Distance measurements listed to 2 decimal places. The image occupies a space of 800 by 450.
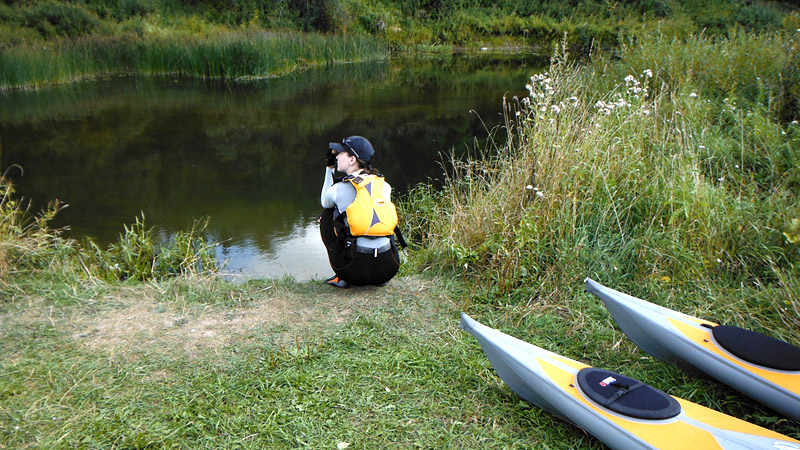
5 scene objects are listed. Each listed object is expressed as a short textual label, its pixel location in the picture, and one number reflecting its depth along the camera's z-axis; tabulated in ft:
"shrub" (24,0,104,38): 51.93
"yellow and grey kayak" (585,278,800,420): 7.64
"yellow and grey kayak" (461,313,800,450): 6.75
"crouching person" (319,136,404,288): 10.92
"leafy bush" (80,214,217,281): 14.29
